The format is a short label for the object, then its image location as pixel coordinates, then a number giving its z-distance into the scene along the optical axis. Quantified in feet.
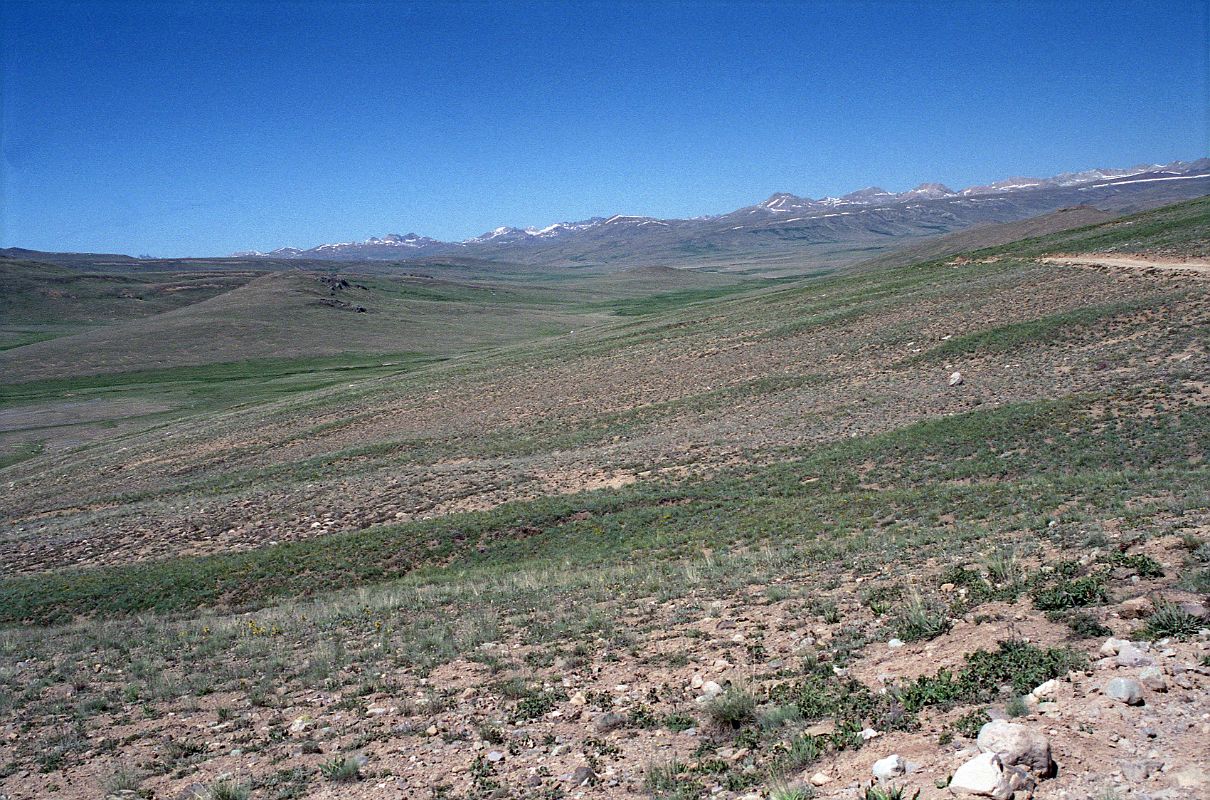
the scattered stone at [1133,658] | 19.31
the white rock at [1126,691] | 17.60
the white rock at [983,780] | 14.98
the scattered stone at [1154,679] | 18.11
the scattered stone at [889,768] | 16.90
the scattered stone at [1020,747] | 15.49
